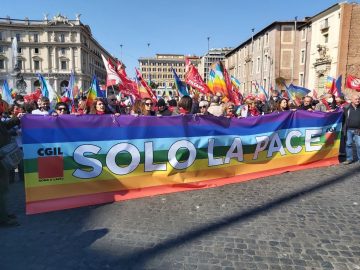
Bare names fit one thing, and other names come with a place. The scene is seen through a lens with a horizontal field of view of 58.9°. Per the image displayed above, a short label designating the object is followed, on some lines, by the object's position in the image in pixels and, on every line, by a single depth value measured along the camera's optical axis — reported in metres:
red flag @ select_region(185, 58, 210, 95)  10.63
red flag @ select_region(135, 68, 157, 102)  8.91
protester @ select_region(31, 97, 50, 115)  7.27
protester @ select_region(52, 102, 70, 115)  6.19
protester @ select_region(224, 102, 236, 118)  7.01
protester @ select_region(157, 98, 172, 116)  7.22
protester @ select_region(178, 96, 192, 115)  6.49
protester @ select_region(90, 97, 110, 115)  6.05
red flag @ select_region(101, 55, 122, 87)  8.59
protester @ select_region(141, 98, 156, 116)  6.49
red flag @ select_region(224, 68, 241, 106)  9.94
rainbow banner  4.95
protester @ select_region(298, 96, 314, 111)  8.65
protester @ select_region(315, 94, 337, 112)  8.60
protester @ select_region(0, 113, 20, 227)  4.45
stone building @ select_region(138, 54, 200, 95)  160.50
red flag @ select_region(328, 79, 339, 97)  11.12
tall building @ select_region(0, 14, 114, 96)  96.25
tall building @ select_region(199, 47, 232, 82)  116.81
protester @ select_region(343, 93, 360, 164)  7.89
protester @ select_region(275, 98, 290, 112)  7.85
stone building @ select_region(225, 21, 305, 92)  47.47
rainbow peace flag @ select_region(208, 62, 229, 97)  9.99
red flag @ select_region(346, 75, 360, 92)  10.08
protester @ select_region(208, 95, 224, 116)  7.26
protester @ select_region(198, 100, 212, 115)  7.43
